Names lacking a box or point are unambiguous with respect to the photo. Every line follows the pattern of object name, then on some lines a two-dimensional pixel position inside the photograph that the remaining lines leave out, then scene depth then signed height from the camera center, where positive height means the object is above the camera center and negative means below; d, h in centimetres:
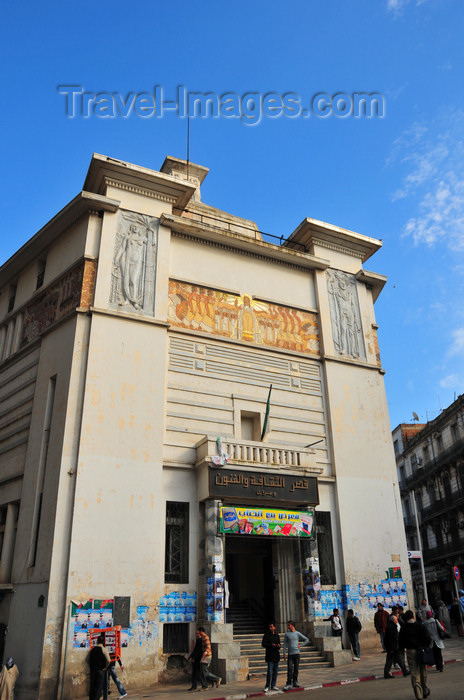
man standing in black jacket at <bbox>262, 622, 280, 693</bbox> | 1171 -88
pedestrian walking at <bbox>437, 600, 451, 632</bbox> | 2333 -28
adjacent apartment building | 3228 +624
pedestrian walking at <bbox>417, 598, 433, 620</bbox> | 1393 -2
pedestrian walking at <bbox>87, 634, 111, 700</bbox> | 1094 -95
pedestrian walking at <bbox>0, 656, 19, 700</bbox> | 1254 -127
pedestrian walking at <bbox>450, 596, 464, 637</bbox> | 2472 -23
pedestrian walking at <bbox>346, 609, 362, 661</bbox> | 1520 -51
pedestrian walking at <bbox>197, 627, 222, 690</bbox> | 1259 -109
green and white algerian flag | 1755 +530
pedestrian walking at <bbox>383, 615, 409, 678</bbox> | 1178 -72
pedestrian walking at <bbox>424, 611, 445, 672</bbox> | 1159 -54
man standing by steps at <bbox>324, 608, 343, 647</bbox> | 1545 -35
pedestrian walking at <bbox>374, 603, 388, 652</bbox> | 1496 -26
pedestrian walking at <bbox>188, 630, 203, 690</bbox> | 1259 -93
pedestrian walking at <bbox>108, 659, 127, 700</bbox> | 1197 -133
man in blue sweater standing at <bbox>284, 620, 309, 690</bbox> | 1176 -89
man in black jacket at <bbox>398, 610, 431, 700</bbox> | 888 -57
